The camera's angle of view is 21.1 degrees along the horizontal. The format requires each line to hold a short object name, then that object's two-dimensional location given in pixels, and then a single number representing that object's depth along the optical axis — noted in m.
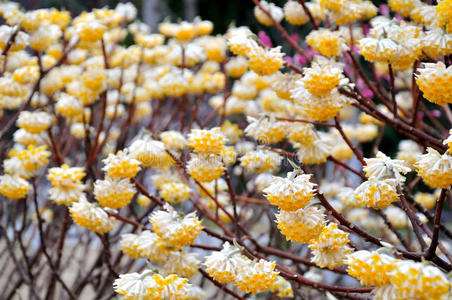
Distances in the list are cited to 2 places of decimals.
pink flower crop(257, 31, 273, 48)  1.50
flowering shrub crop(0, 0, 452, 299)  0.98
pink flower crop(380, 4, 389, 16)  1.63
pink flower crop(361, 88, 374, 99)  1.96
